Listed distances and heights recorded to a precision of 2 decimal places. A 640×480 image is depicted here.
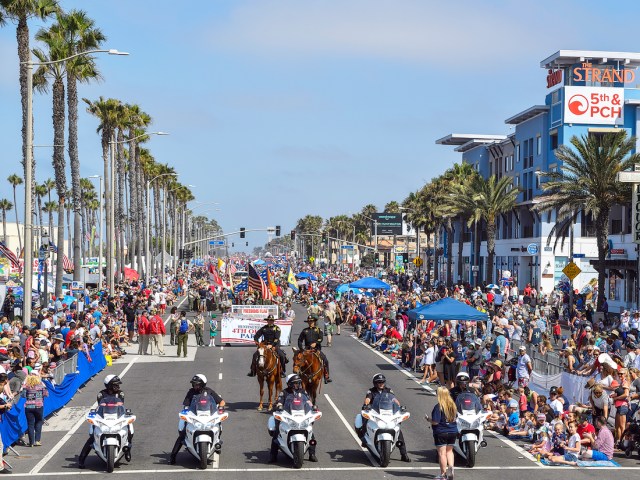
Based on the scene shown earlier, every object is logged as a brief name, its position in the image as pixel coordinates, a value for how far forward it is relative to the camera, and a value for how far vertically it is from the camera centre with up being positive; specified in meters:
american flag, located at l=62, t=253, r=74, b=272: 64.31 -2.18
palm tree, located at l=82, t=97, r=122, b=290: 65.06 +7.88
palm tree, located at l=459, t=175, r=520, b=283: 71.38 +2.27
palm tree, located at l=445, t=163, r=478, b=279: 74.25 +3.41
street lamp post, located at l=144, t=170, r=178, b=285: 78.22 -1.24
